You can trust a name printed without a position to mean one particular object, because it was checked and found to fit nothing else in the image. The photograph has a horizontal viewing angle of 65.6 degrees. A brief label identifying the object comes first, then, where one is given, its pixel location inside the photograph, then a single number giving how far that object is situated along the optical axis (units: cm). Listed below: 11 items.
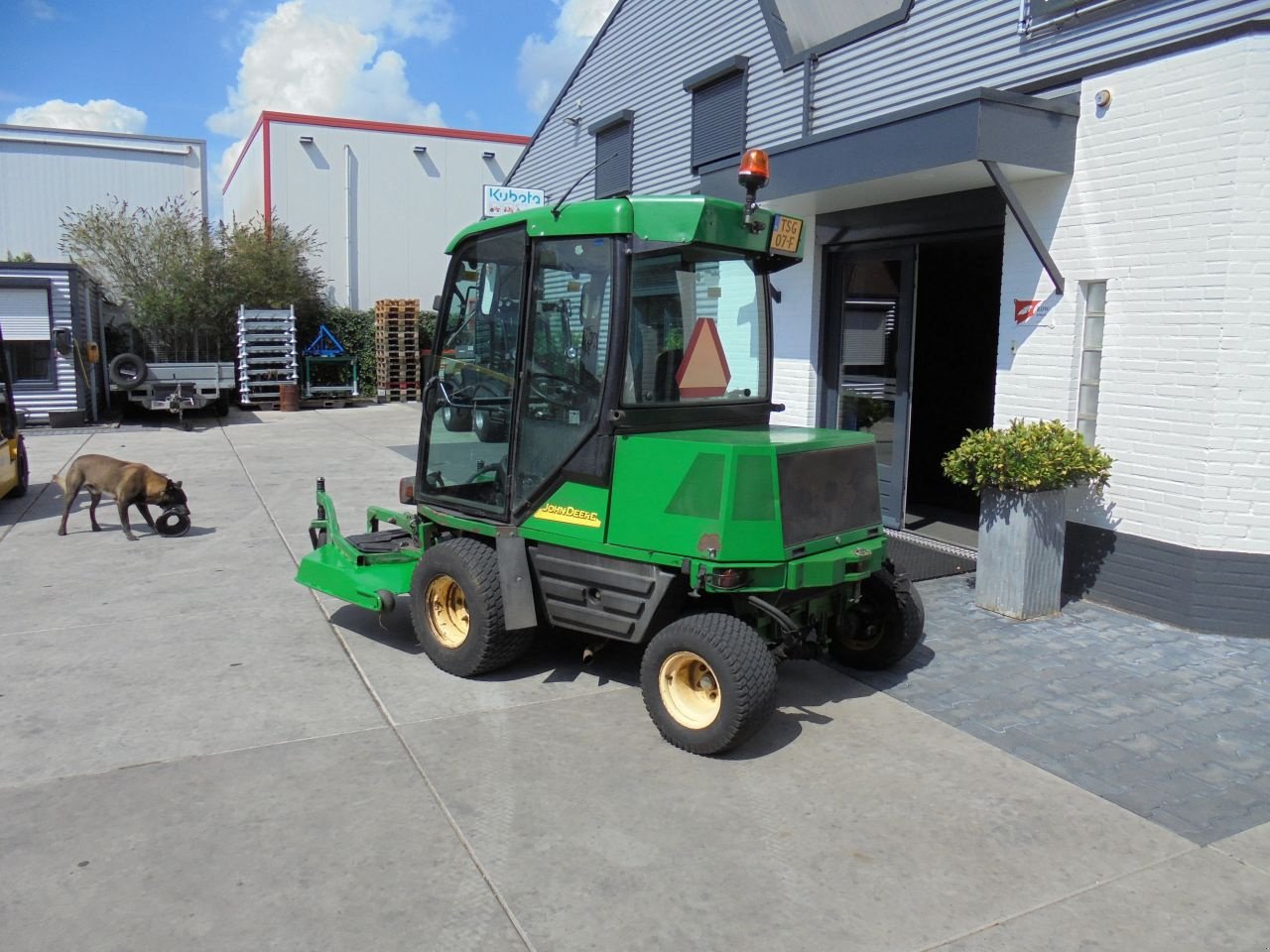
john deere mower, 439
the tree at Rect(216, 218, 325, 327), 2184
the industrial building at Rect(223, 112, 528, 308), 2575
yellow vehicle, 999
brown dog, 862
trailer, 1809
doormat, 748
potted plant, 620
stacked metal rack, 2092
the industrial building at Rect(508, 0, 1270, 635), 592
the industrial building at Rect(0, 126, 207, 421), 2692
